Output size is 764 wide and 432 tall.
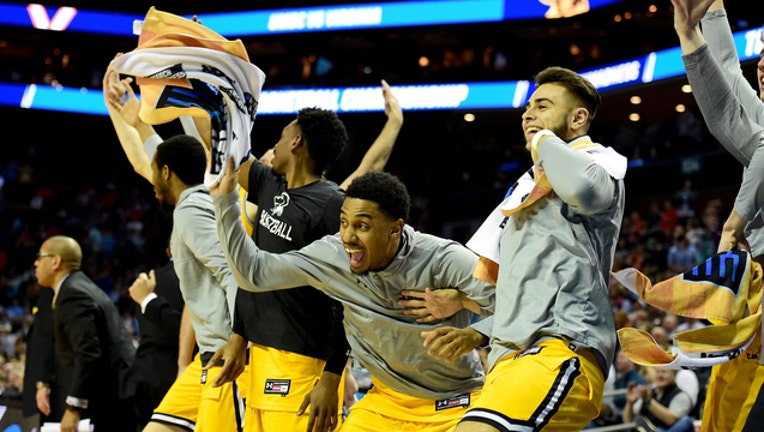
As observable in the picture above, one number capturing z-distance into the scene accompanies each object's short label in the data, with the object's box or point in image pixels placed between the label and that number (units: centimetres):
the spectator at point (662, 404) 666
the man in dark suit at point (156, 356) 580
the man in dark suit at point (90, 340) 617
